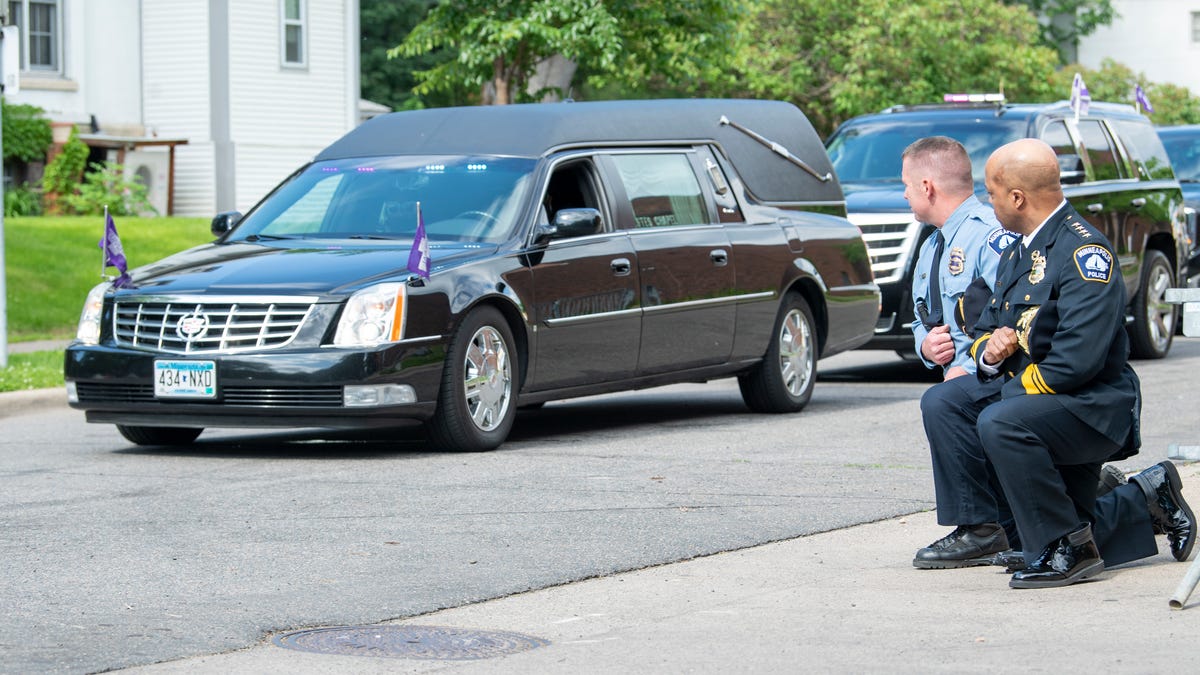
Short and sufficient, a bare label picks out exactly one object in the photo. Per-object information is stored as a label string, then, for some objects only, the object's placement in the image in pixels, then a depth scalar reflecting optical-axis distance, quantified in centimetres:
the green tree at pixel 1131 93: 5634
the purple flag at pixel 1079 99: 1702
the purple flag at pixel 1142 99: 2496
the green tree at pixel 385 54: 4906
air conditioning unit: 3183
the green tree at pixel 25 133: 3000
